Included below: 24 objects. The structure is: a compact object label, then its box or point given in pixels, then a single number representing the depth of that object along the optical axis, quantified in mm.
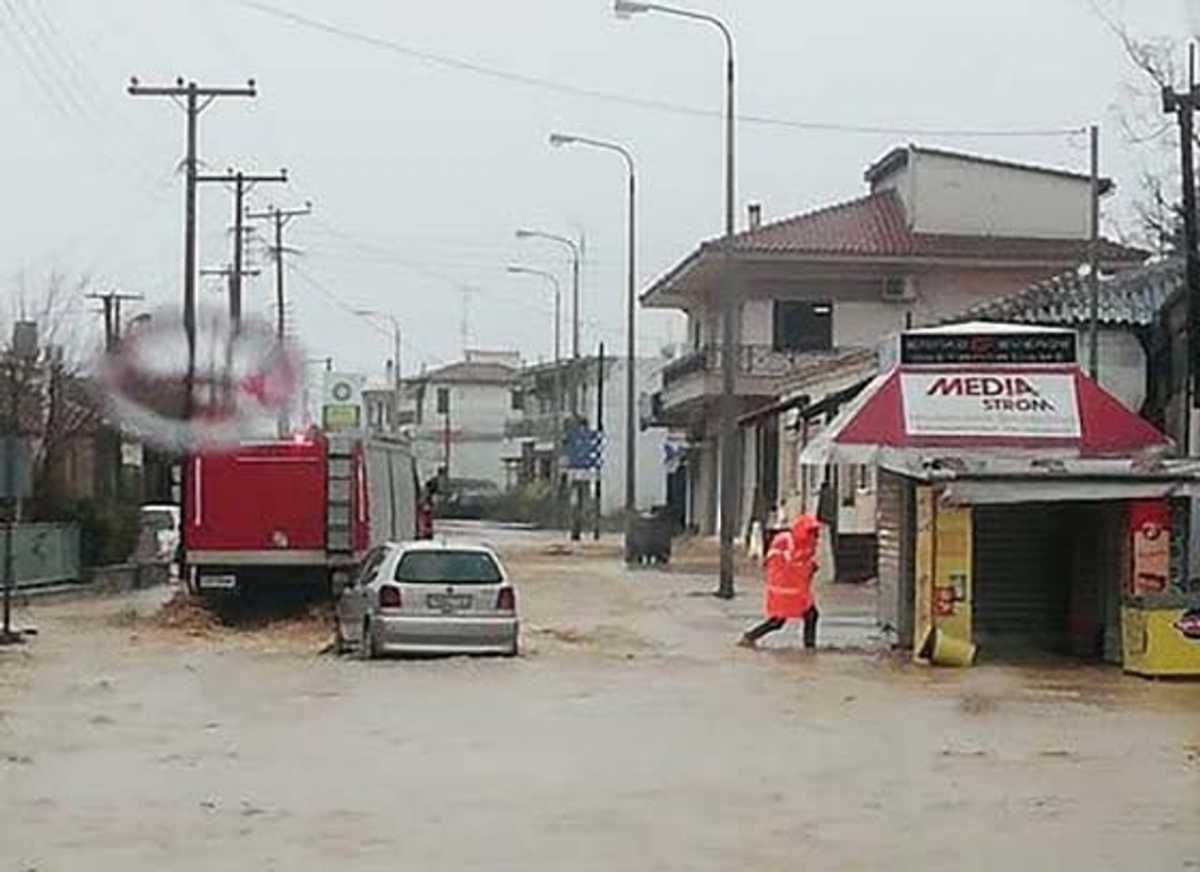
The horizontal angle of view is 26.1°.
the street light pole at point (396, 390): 133575
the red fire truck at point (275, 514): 37188
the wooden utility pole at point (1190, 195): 33625
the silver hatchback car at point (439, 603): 28906
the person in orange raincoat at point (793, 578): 31266
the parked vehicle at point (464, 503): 110688
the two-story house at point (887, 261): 72250
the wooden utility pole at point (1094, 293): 40438
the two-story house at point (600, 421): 110125
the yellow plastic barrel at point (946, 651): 29406
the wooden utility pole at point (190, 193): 55781
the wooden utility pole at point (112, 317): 73962
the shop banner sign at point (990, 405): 32406
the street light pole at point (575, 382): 93000
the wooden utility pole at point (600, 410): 90737
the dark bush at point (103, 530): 50094
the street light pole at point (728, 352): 43906
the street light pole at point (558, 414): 103900
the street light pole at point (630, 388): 65500
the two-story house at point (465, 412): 151250
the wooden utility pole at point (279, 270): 79812
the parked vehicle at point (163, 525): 57656
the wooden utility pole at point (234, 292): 69250
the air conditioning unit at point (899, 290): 73062
